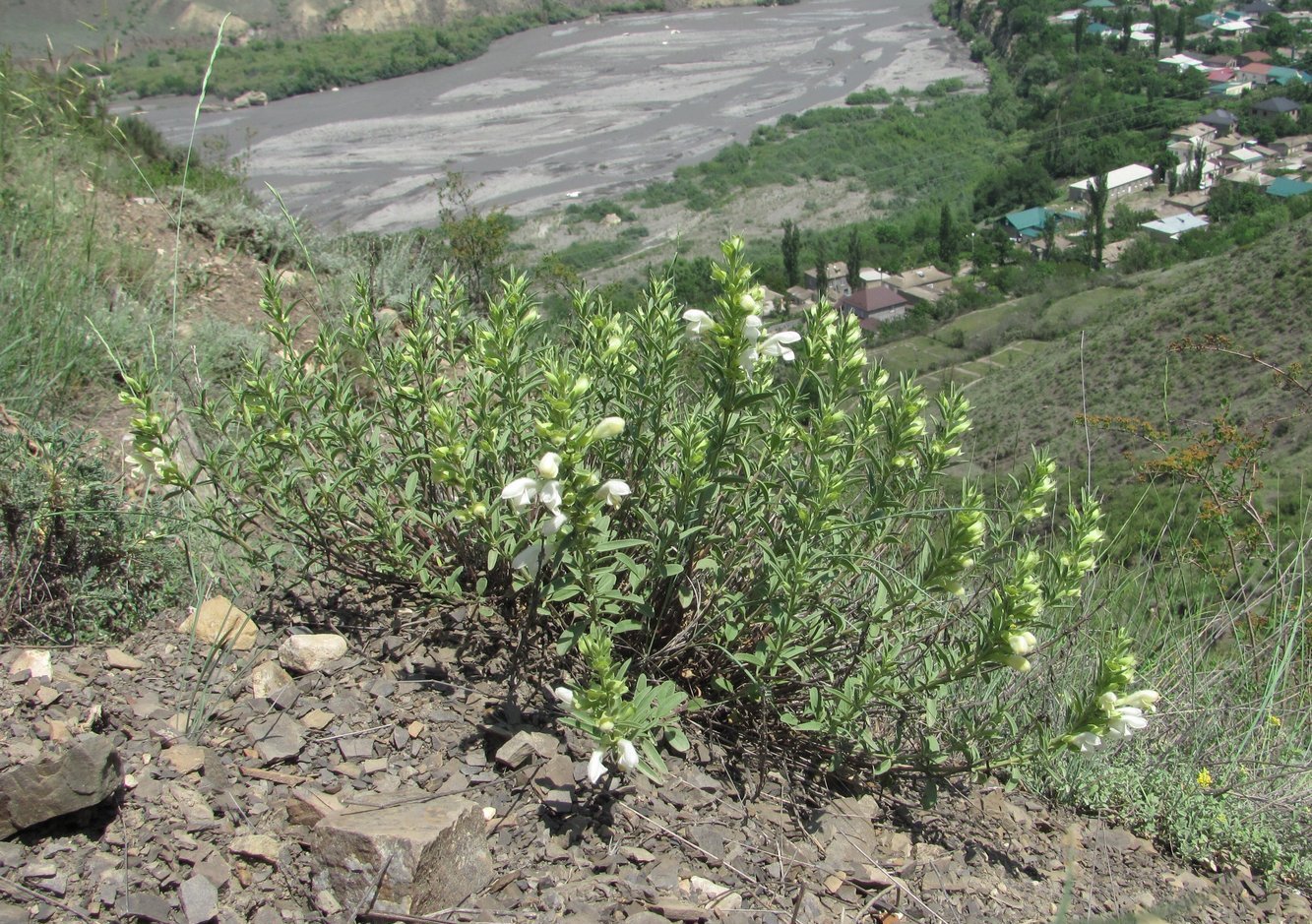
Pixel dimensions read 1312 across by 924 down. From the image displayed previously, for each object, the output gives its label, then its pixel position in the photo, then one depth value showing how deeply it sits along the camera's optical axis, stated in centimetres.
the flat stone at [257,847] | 192
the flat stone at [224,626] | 263
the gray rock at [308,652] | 258
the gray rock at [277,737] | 225
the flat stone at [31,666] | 225
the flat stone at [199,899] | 175
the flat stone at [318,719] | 237
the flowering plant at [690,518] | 218
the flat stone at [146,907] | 173
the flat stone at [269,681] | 247
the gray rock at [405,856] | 183
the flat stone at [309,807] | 204
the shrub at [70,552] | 254
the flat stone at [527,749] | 225
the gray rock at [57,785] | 180
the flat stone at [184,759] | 212
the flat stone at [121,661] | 248
